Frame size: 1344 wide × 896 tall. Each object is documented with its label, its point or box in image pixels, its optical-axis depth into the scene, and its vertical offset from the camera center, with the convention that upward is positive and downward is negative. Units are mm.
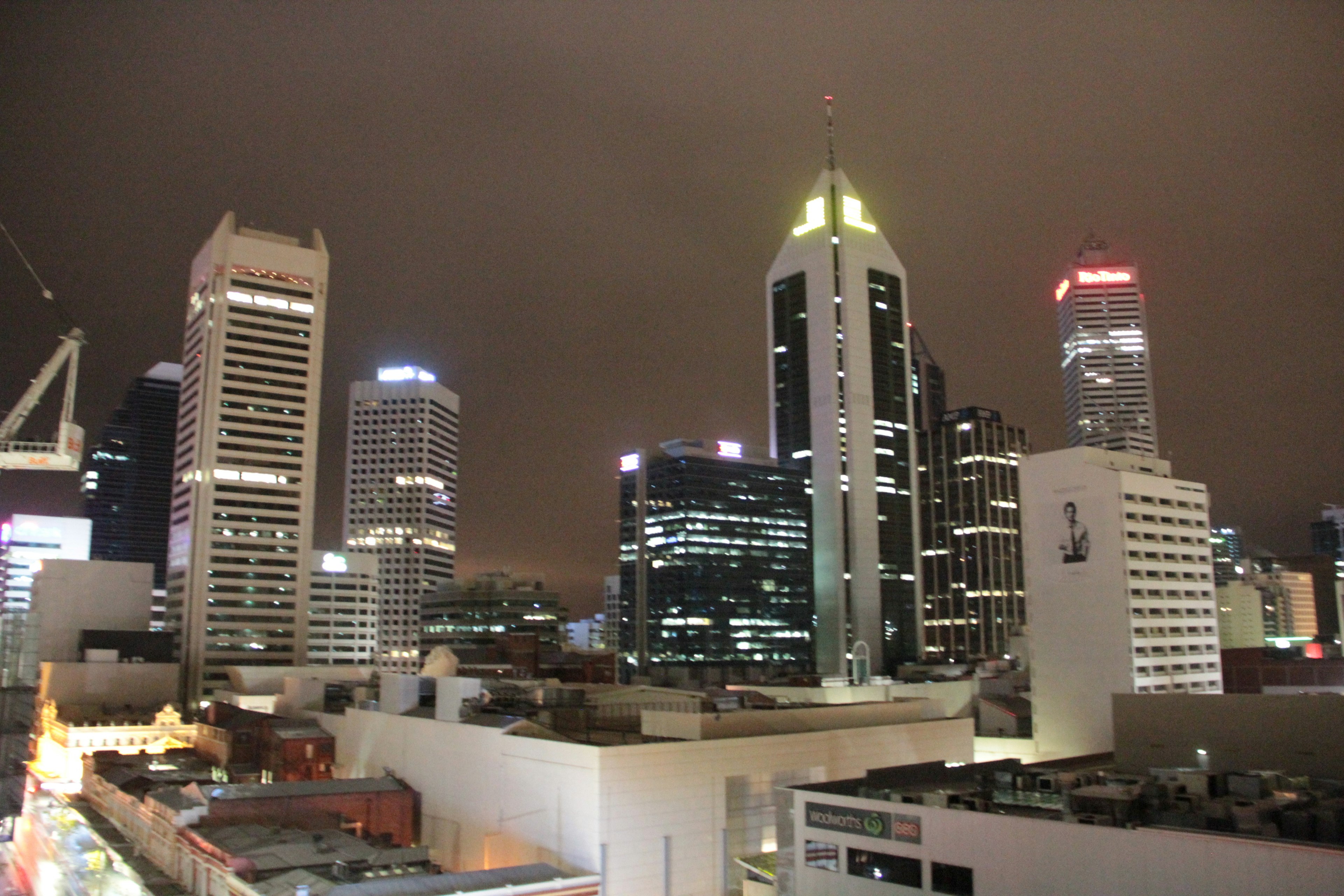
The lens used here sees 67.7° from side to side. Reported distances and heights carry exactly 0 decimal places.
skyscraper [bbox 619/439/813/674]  194875 +5052
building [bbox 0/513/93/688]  77938 -3817
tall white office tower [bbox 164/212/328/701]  160375 +24563
